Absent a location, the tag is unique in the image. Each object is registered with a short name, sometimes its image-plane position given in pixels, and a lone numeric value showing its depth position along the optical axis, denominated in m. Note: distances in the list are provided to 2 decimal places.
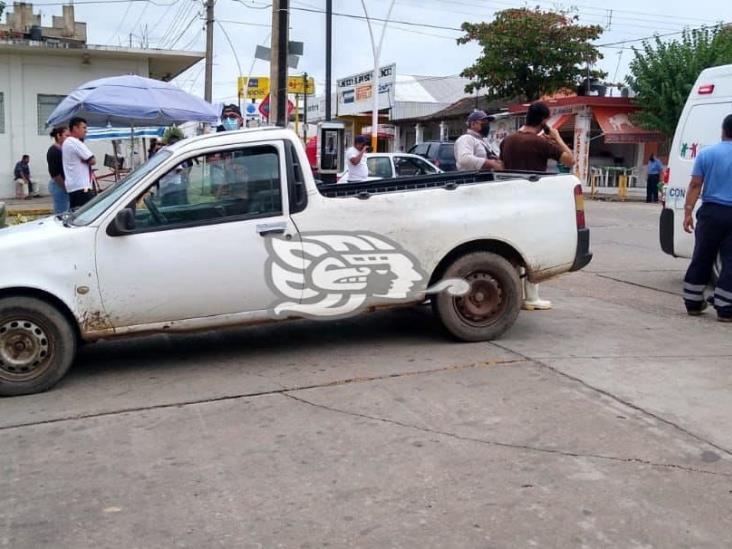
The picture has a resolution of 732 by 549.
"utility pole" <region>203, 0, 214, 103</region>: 27.80
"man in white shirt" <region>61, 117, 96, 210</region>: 9.98
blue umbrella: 12.91
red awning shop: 33.31
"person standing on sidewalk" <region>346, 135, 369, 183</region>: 12.54
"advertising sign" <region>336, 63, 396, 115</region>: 40.84
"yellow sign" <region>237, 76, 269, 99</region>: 39.22
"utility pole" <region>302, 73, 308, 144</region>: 27.62
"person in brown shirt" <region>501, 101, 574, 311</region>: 7.74
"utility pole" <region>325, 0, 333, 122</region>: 25.41
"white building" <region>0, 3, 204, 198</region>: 22.70
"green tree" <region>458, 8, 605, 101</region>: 35.75
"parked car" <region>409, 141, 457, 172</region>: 24.39
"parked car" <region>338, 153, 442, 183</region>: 16.31
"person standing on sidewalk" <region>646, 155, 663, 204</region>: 26.73
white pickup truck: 5.51
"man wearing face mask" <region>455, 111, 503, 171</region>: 8.05
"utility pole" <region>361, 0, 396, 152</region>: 26.70
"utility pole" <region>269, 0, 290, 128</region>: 15.29
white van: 8.44
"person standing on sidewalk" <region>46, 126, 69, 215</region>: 10.84
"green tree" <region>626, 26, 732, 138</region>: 28.99
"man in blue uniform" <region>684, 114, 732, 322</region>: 7.20
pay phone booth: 18.00
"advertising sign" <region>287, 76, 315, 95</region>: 31.33
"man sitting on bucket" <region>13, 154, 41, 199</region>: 22.75
